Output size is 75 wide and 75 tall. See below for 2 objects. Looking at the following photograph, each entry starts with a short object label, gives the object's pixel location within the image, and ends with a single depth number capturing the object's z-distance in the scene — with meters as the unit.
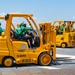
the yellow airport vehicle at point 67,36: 21.77
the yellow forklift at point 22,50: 11.63
